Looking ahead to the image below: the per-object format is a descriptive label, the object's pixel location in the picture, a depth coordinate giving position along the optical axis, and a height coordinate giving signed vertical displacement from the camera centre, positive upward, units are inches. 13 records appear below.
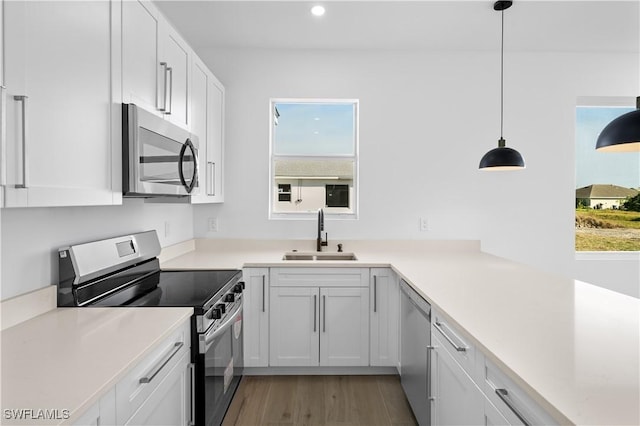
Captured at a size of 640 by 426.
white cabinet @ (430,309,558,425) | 40.3 -23.3
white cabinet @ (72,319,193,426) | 39.8 -22.9
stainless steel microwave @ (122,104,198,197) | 63.9 +10.1
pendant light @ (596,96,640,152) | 50.6 +10.6
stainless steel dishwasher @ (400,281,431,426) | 76.5 -32.2
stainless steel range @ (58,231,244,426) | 65.6 -16.3
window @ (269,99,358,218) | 136.4 +18.9
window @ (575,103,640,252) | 138.4 +6.8
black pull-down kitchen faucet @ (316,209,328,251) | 125.3 -8.5
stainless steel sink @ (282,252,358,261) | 126.3 -15.5
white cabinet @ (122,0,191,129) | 65.3 +29.0
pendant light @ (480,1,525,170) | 97.0 +13.7
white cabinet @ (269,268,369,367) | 108.3 -30.1
